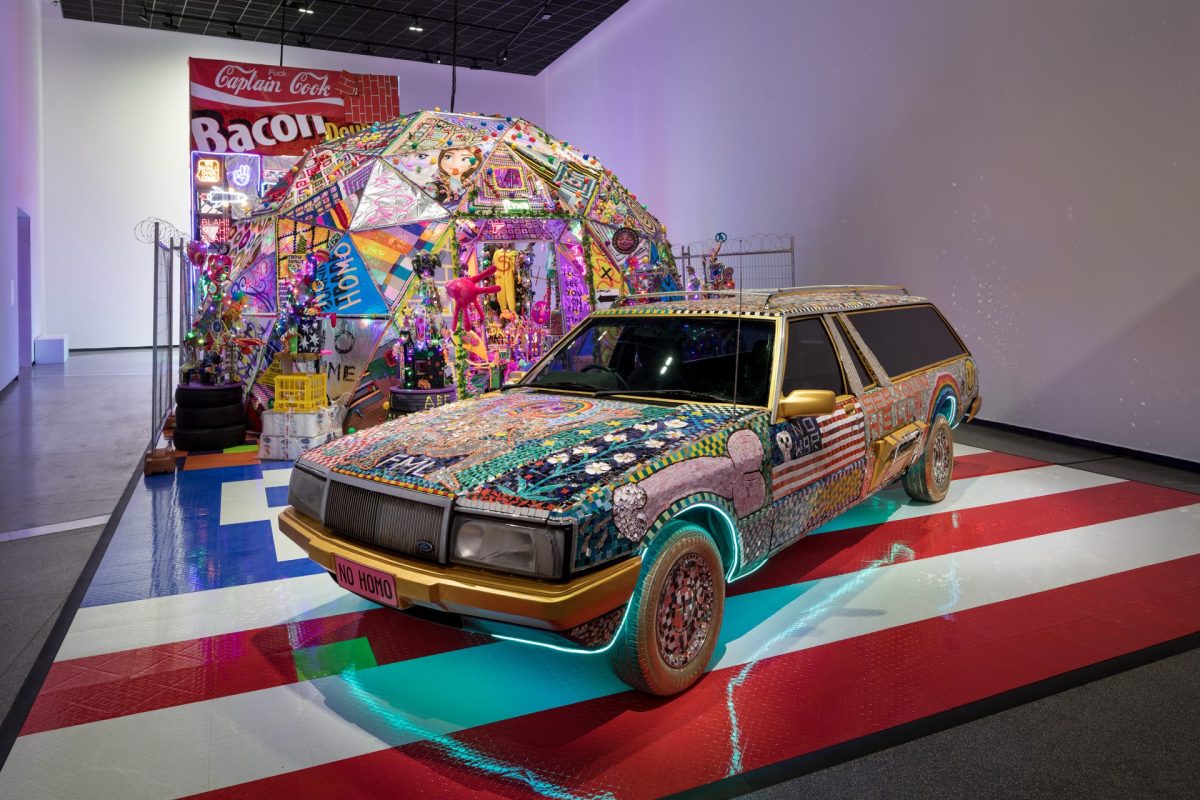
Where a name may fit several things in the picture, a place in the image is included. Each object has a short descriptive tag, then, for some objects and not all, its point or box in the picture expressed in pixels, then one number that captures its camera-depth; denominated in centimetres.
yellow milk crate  748
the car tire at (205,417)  801
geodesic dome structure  875
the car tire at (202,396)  802
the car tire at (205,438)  796
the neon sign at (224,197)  1300
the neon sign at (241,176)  1316
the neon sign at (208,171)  1298
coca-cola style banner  1367
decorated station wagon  271
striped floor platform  271
